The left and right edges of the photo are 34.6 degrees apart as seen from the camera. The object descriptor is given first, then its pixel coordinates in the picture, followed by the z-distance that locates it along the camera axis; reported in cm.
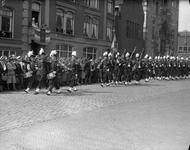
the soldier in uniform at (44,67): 1237
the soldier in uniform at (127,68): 1897
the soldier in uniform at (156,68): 2600
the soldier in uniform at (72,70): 1354
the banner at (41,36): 2358
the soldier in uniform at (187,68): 3064
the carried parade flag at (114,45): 3068
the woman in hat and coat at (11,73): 1380
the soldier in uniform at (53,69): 1233
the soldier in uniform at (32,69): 1296
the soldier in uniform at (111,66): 1790
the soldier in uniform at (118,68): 1875
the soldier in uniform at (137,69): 1973
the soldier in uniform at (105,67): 1769
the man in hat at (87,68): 1914
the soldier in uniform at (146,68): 2193
